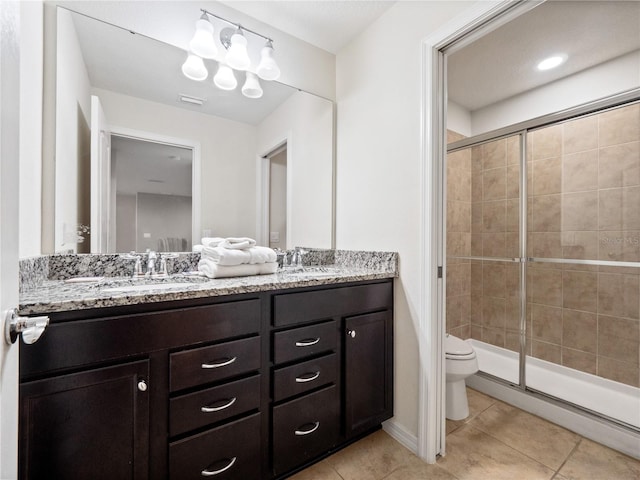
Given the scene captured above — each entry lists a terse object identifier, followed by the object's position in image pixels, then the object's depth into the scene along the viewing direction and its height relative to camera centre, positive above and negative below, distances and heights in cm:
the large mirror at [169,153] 132 +48
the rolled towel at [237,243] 142 -1
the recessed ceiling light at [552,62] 200 +124
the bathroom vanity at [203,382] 82 -48
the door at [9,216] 49 +5
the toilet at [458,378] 175 -81
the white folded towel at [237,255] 135 -7
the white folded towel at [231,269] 134 -13
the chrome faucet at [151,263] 141 -10
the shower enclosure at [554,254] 193 -10
